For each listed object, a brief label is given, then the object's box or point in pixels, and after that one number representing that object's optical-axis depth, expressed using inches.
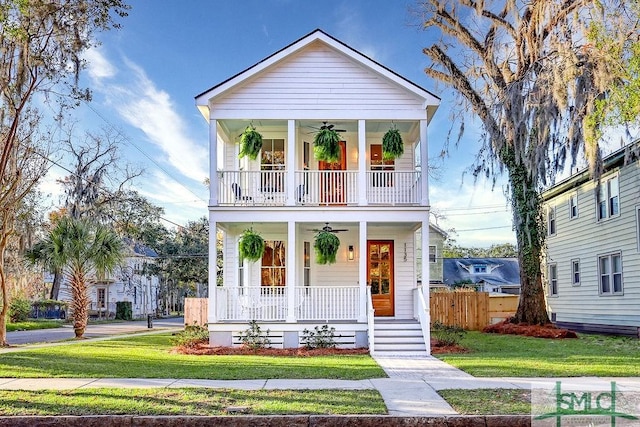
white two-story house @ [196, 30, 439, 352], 578.6
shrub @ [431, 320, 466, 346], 581.2
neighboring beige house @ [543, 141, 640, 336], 700.7
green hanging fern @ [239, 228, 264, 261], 569.3
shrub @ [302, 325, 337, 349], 564.1
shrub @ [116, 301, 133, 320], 1560.0
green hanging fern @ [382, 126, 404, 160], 592.1
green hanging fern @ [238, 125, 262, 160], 581.0
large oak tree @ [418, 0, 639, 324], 479.2
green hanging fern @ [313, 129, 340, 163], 584.7
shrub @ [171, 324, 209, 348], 596.7
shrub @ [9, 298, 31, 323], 1129.3
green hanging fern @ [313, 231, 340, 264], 576.7
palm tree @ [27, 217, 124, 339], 709.9
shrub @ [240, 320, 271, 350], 566.9
